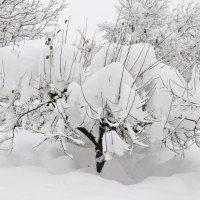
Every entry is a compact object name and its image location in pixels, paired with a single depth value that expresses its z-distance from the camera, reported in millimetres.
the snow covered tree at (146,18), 11445
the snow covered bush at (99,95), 3908
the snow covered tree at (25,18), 7984
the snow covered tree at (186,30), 12375
